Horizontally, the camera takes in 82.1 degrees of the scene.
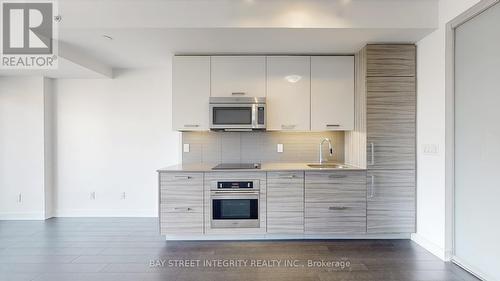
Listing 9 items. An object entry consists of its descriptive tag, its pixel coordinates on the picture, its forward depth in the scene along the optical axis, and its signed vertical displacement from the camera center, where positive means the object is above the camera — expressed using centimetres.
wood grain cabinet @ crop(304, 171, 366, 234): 331 -73
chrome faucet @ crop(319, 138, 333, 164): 389 -14
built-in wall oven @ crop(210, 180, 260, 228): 330 -75
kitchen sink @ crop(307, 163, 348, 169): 367 -36
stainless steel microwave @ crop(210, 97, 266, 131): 351 +31
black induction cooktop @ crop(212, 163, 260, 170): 341 -35
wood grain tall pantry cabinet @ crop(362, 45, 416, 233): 328 +1
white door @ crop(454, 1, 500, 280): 227 -5
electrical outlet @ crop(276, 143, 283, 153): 398 -14
